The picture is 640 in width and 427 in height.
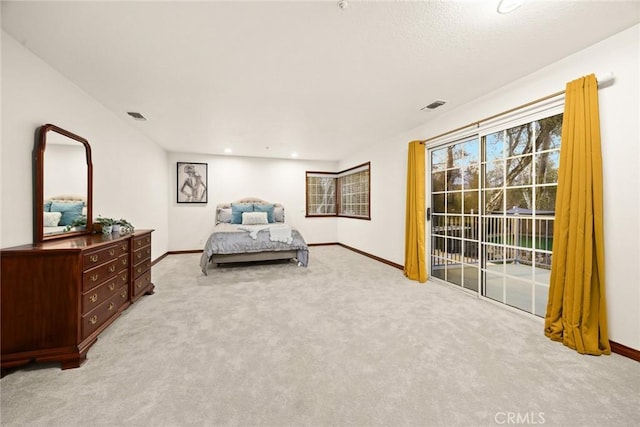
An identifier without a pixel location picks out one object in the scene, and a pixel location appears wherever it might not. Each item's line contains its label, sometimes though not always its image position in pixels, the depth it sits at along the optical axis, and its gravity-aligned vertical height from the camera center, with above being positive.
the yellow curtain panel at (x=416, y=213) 3.77 +0.01
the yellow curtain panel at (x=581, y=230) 1.96 -0.14
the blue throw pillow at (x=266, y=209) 6.12 +0.12
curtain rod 1.95 +1.09
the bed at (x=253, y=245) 4.24 -0.55
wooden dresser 1.69 -0.64
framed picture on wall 5.94 +0.76
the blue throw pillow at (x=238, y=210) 5.90 +0.09
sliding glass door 2.51 +0.07
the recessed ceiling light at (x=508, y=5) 1.55 +1.33
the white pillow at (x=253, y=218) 5.73 -0.10
